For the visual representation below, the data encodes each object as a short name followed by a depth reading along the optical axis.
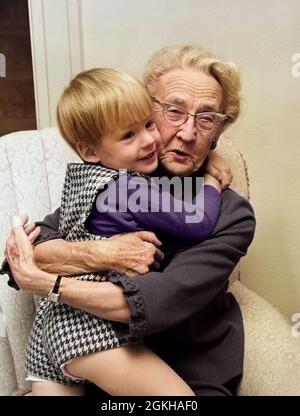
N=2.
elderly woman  0.99
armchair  1.18
